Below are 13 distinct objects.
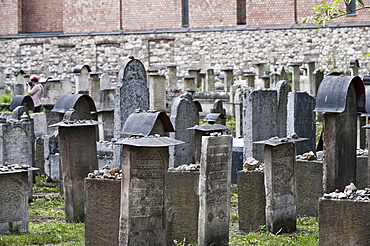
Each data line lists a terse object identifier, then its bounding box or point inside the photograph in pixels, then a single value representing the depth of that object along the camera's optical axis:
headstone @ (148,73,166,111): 24.55
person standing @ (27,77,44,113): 22.79
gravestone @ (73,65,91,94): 28.98
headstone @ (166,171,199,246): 10.12
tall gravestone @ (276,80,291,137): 15.18
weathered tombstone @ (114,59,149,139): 14.72
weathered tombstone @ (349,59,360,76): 28.92
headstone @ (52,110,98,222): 11.81
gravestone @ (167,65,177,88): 31.12
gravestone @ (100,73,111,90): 27.30
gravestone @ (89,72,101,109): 25.80
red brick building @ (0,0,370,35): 35.66
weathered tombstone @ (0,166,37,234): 10.67
